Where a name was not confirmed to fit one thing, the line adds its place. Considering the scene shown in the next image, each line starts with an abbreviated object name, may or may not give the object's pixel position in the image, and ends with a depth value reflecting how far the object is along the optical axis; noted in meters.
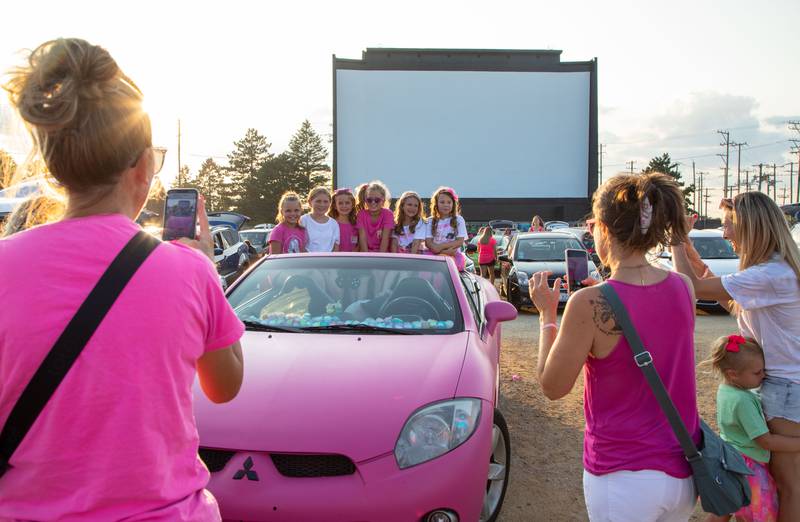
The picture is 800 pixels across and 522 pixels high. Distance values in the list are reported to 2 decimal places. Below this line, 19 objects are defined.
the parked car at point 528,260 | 10.88
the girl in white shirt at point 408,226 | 7.06
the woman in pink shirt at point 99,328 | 1.05
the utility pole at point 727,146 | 75.00
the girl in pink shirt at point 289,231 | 6.38
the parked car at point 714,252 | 10.62
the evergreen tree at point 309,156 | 78.38
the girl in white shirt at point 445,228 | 7.21
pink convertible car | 2.45
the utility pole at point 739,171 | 74.44
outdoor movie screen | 31.64
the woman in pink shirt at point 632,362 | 1.82
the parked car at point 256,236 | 18.80
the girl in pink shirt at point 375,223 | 6.89
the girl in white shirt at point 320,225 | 6.50
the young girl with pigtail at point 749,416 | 2.62
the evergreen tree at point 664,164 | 70.81
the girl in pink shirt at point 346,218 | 6.83
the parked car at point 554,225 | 26.95
